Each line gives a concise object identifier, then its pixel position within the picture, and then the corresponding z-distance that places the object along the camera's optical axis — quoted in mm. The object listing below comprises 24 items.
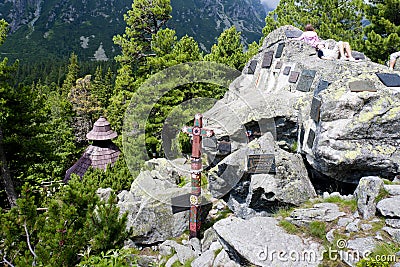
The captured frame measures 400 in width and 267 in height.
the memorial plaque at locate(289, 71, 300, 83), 9000
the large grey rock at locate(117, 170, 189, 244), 8094
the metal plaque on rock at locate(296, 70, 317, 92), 8445
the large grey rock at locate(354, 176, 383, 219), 5273
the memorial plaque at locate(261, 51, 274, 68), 10898
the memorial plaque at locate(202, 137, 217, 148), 8720
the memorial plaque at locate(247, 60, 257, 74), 11773
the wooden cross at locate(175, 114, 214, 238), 7621
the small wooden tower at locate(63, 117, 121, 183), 20906
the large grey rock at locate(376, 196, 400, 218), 4850
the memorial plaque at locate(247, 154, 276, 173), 6961
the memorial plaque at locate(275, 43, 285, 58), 10723
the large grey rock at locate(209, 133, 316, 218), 6797
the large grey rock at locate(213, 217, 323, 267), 4742
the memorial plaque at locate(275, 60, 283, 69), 10232
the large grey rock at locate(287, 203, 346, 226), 5547
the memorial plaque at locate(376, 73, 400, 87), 6500
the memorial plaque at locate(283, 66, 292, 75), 9602
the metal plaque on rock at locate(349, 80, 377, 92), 6309
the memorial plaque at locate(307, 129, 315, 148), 6838
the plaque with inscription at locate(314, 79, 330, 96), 6974
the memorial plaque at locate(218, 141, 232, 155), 8529
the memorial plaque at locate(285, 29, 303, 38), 11496
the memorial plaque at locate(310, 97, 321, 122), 6748
